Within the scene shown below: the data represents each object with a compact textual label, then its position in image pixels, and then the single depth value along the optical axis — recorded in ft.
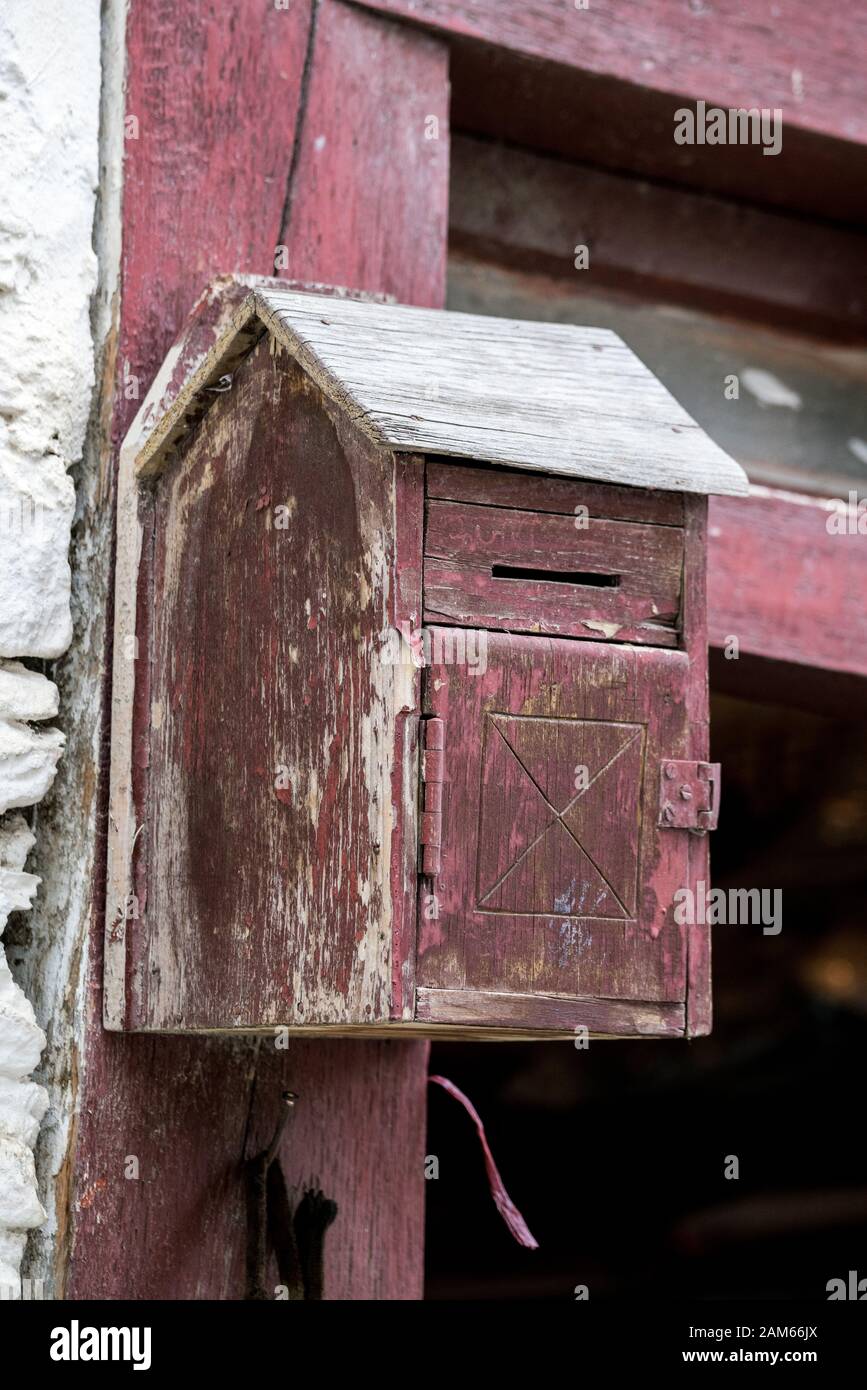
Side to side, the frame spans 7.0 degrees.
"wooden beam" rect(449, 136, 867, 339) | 12.53
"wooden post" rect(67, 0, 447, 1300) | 11.46
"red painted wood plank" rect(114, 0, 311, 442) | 11.68
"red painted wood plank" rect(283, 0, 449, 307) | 11.94
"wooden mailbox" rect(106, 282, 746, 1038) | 10.91
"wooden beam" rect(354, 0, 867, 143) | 12.18
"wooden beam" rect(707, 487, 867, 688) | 12.26
